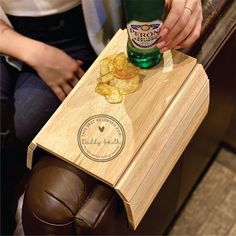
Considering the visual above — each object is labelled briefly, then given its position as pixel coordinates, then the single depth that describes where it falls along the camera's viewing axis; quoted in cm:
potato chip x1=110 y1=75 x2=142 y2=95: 100
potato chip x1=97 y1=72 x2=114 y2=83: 101
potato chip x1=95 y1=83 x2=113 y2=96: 99
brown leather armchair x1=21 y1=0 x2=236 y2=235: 92
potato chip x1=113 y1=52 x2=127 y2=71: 102
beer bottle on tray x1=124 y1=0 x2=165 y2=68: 91
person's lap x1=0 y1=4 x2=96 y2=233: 122
